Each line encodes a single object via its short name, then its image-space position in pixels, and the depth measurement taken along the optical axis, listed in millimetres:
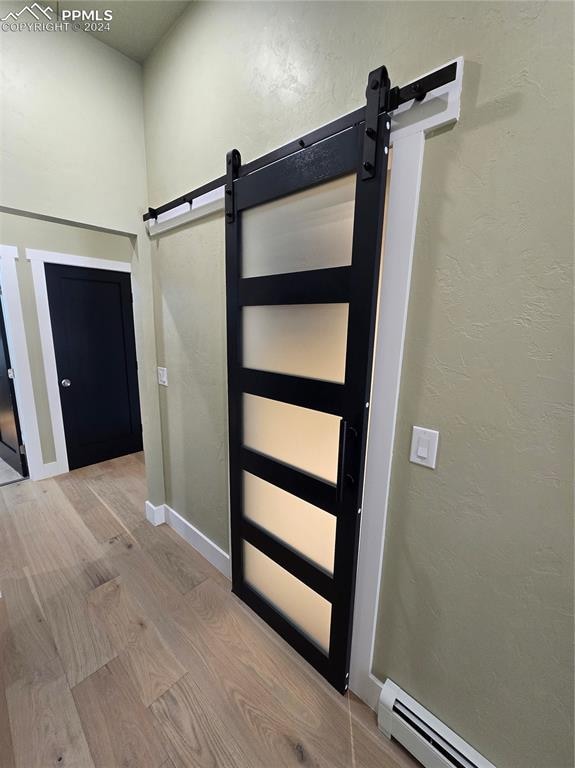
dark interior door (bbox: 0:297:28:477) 2869
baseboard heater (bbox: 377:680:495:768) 985
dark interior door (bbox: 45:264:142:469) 3055
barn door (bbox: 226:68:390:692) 1003
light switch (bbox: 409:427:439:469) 955
